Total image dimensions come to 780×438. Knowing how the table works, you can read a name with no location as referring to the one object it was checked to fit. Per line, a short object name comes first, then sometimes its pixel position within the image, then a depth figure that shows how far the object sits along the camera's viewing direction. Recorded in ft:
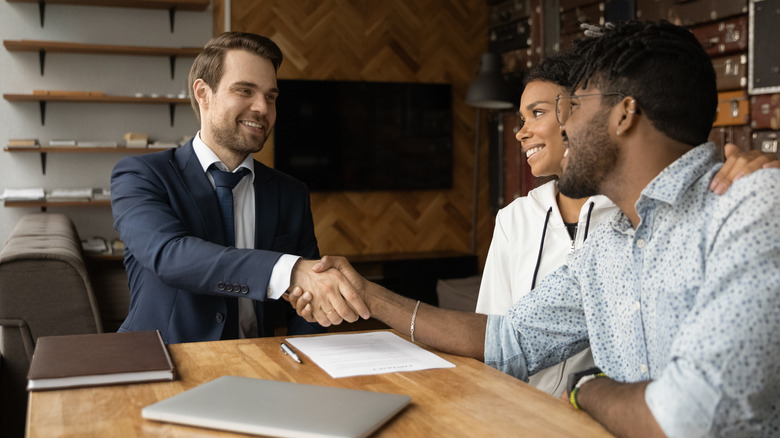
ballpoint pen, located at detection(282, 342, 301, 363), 4.44
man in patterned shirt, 2.95
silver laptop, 3.15
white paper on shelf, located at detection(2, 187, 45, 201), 15.87
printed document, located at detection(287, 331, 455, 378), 4.32
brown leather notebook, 3.86
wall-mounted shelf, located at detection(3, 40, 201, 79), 15.76
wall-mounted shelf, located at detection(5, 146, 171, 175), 15.84
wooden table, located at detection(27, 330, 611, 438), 3.27
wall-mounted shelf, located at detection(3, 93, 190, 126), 15.84
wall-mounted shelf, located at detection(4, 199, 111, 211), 15.87
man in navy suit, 5.72
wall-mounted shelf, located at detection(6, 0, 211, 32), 16.37
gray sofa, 7.64
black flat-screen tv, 17.92
